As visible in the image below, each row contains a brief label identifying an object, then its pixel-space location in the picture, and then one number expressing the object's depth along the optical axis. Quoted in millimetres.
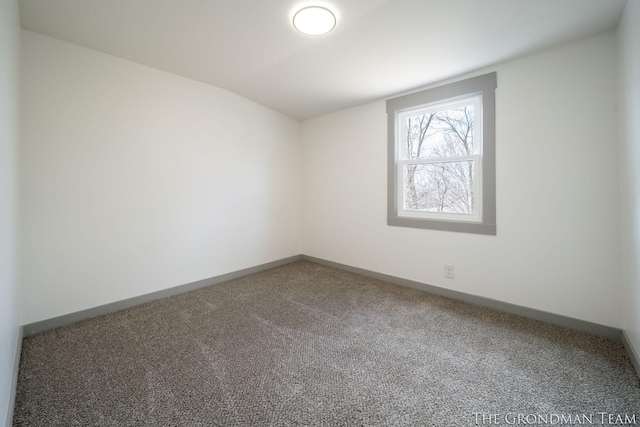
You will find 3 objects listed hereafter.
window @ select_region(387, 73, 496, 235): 2375
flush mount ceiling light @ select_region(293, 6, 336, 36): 1698
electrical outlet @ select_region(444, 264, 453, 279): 2619
